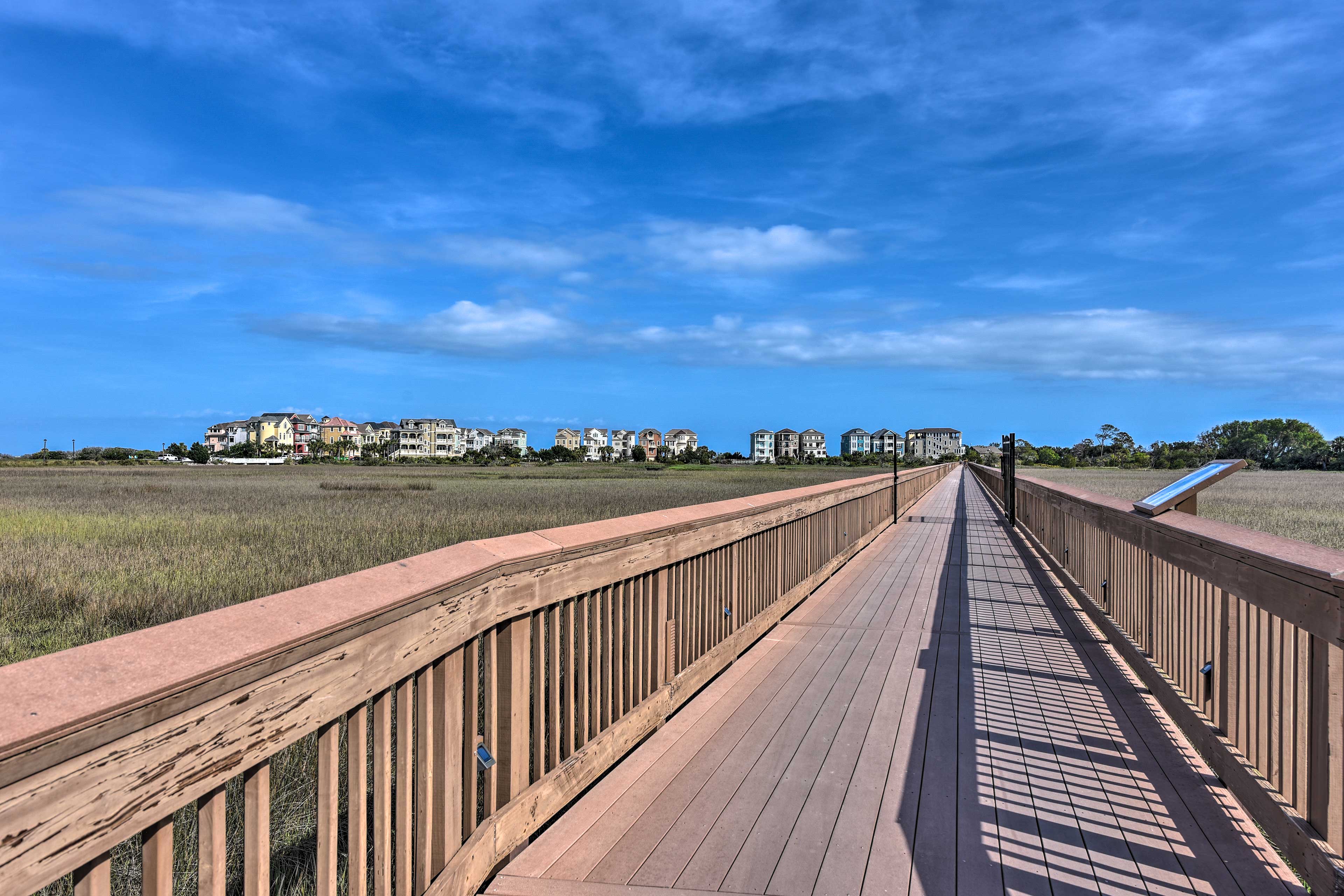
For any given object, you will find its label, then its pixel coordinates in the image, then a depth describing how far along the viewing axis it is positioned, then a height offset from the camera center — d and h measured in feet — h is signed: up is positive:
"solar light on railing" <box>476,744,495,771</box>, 7.57 -3.17
